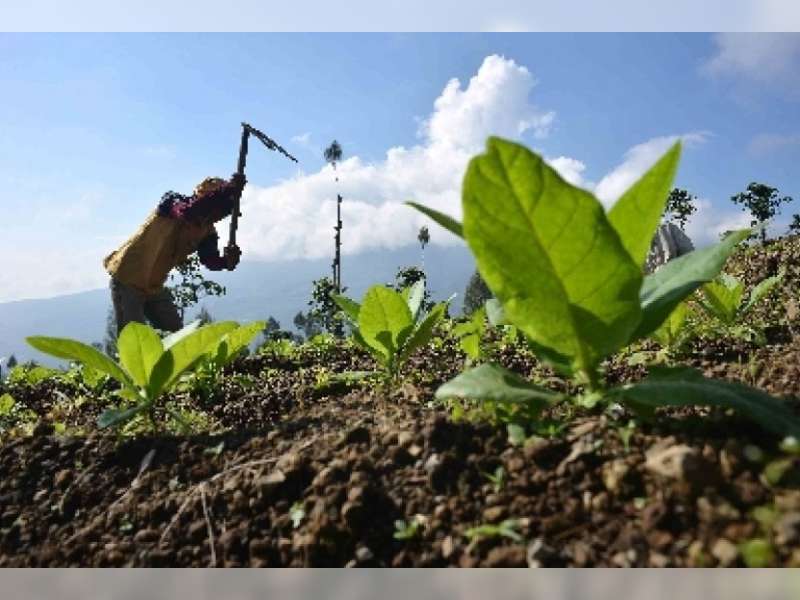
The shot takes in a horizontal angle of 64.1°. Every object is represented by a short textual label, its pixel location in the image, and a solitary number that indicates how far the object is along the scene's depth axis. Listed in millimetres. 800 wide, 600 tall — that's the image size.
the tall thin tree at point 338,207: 35931
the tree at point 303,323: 109044
